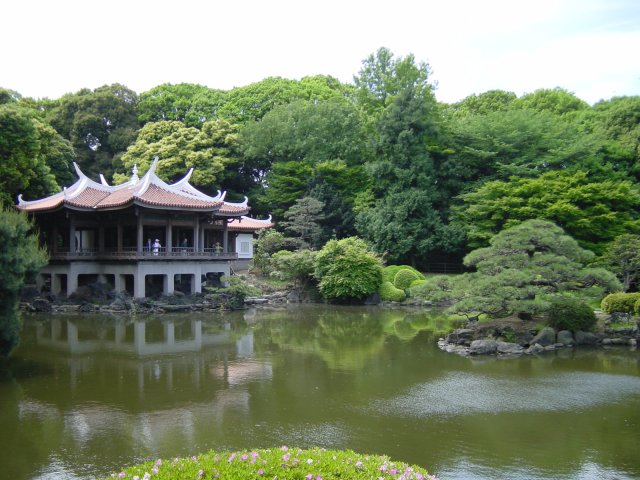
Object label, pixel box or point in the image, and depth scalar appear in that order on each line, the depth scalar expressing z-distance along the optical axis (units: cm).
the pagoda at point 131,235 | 2611
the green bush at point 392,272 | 3094
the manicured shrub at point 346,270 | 2845
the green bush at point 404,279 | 3033
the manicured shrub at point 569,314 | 1700
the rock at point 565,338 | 1700
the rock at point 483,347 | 1608
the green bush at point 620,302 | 1833
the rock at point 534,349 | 1609
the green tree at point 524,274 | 1666
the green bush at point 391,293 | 2956
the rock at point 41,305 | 2386
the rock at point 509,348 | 1602
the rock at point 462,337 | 1705
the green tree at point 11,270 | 1265
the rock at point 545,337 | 1666
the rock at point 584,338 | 1725
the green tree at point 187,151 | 3894
